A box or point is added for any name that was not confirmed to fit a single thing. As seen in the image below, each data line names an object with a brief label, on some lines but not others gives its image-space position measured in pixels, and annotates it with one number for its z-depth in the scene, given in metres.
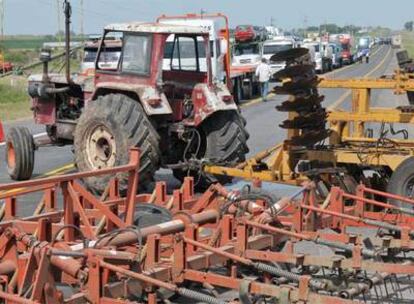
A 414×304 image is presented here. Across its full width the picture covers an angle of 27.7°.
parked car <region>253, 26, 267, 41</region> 41.99
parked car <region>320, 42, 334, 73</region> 56.15
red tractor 11.37
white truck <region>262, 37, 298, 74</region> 42.47
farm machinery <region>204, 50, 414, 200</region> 10.17
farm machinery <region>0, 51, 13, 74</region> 45.31
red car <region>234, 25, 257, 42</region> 39.44
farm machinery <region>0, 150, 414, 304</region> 5.57
